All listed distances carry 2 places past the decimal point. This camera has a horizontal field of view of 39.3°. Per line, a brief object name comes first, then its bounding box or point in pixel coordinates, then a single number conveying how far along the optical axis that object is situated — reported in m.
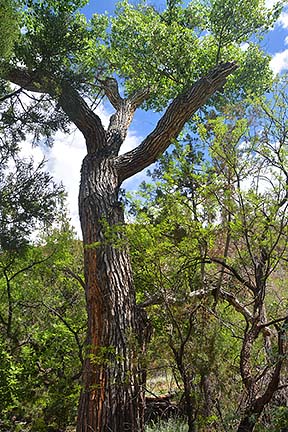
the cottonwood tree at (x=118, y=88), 3.66
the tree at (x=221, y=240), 2.89
